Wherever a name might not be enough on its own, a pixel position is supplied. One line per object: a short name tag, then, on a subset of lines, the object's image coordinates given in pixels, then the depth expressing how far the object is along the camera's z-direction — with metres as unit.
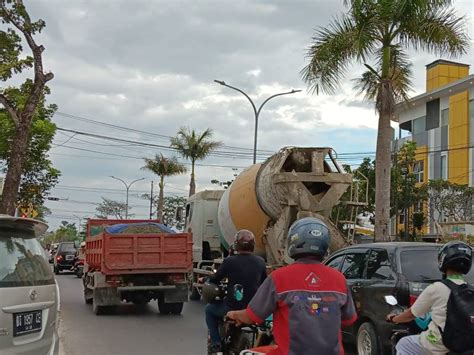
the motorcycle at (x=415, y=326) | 4.34
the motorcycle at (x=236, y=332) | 5.03
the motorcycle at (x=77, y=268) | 28.16
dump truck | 13.48
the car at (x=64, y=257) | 32.06
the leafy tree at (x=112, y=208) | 86.00
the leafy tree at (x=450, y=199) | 31.81
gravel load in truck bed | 14.59
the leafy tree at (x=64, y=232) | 125.81
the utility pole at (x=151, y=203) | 70.25
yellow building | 37.66
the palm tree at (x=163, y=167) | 49.53
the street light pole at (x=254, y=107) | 29.72
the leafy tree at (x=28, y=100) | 14.87
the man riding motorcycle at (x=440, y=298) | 3.97
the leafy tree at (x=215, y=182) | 51.39
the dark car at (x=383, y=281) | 7.20
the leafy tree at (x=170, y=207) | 63.26
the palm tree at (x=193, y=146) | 42.59
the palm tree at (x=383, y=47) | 16.44
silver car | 4.21
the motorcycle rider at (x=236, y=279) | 6.23
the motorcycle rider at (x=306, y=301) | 3.44
